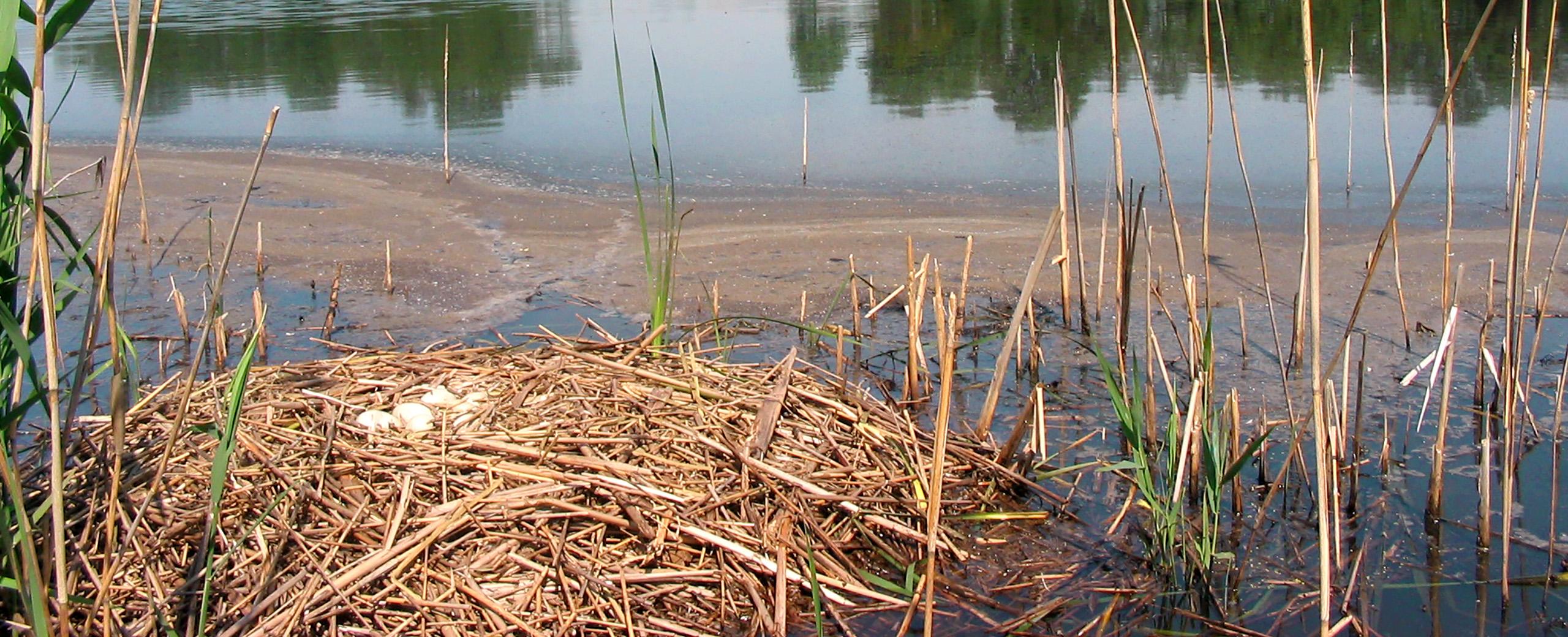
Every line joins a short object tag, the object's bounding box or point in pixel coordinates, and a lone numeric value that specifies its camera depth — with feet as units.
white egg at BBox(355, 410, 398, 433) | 12.53
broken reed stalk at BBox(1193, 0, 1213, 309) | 13.62
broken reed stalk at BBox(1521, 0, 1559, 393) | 12.94
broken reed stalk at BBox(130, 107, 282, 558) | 7.24
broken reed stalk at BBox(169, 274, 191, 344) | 19.49
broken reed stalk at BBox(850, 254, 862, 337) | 19.34
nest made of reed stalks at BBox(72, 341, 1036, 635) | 10.46
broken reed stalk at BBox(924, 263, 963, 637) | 7.97
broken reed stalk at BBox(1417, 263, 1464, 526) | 12.26
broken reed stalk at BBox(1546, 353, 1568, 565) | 14.15
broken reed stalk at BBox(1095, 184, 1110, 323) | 17.46
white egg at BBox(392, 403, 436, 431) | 12.70
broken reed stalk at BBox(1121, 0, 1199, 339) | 13.16
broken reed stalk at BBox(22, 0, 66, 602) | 6.54
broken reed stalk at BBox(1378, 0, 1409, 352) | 15.24
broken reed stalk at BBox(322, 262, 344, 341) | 20.15
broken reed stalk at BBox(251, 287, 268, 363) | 17.58
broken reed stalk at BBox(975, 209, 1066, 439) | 7.70
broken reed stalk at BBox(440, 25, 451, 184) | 34.11
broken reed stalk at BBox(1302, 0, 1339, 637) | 9.35
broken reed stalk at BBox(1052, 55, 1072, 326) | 17.48
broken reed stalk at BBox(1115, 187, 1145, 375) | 16.01
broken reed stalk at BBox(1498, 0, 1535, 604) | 11.75
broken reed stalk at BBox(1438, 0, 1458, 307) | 14.26
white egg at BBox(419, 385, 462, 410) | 13.11
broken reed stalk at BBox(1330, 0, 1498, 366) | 8.21
